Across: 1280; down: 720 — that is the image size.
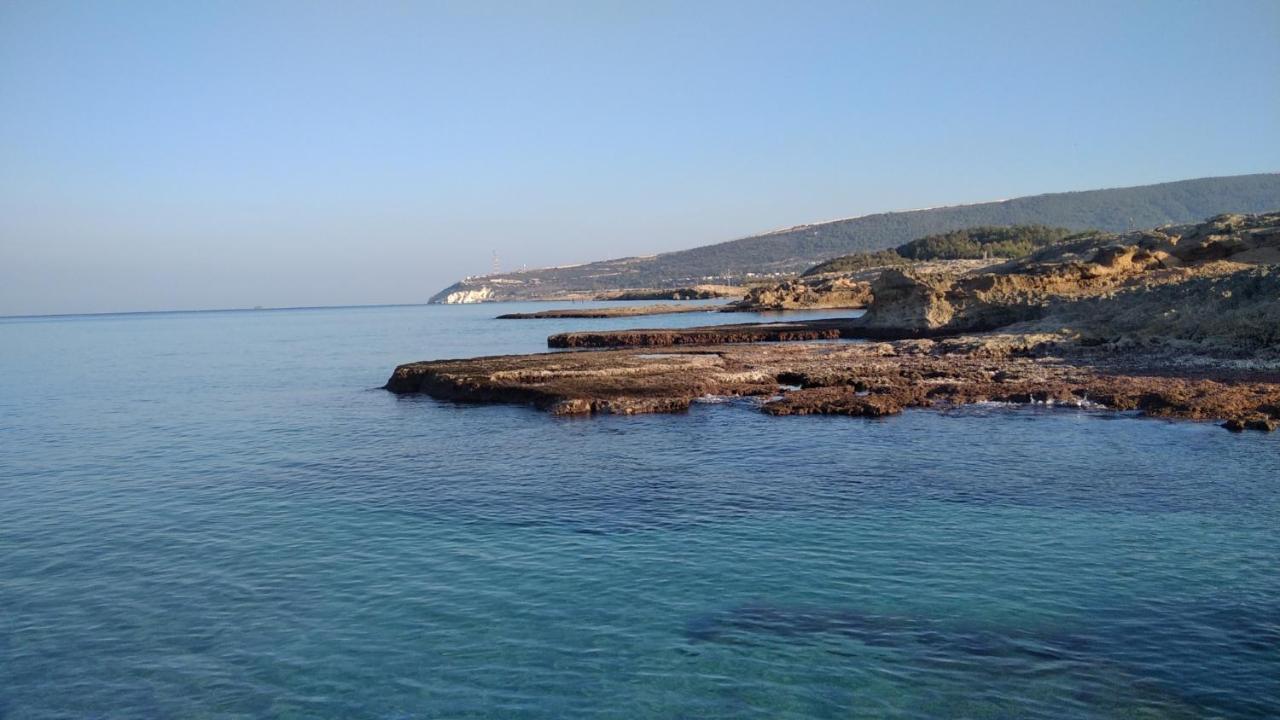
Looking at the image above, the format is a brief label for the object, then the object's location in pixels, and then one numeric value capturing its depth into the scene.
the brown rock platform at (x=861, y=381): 23.27
